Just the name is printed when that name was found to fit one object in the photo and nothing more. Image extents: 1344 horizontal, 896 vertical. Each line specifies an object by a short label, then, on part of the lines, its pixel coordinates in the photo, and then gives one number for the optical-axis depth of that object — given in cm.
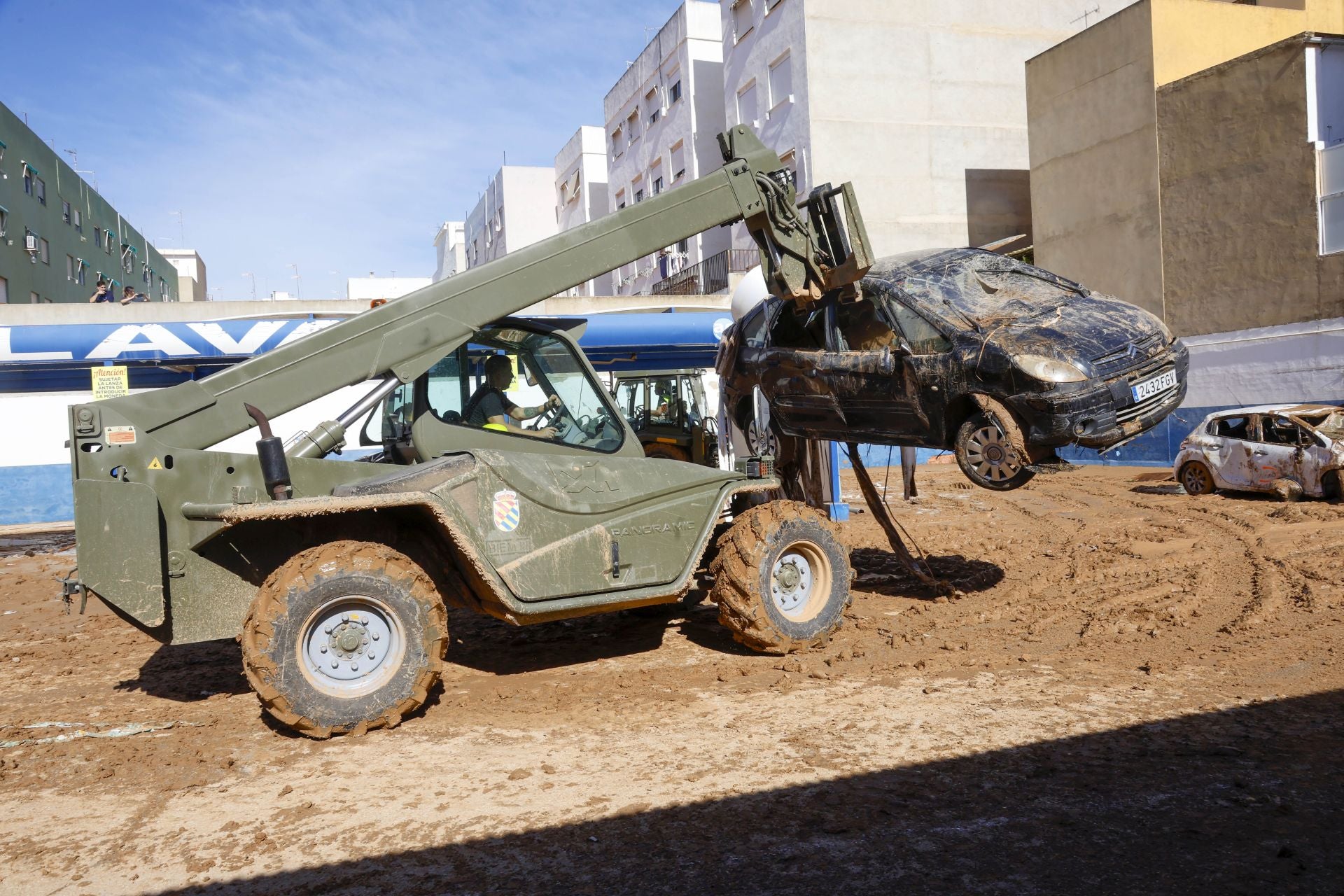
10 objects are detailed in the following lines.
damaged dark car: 657
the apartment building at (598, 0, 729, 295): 3769
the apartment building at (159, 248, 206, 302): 7825
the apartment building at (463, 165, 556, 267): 5988
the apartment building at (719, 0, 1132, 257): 3009
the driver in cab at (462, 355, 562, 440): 651
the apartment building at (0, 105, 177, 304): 3778
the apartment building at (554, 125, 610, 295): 5125
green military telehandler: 530
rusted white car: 1367
